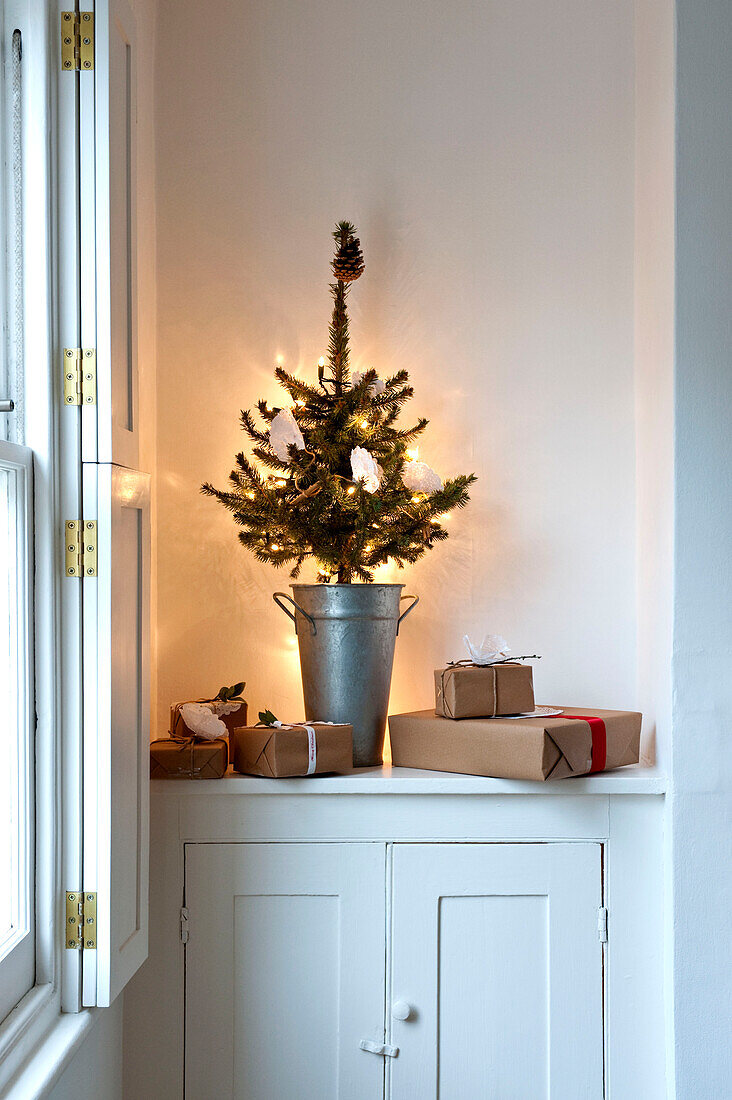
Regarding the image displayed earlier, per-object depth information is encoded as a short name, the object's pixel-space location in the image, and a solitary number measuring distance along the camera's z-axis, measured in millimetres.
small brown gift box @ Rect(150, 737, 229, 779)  1777
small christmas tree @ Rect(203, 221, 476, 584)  1866
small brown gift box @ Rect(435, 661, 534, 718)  1815
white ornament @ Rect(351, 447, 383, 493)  1826
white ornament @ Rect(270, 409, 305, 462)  1874
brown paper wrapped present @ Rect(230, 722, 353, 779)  1742
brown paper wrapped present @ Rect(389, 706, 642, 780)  1717
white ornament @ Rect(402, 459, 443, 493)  1865
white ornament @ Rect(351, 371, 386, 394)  1990
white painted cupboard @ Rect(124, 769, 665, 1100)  1782
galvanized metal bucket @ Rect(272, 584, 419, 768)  1851
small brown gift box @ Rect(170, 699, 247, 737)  1869
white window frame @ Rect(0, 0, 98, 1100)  1401
